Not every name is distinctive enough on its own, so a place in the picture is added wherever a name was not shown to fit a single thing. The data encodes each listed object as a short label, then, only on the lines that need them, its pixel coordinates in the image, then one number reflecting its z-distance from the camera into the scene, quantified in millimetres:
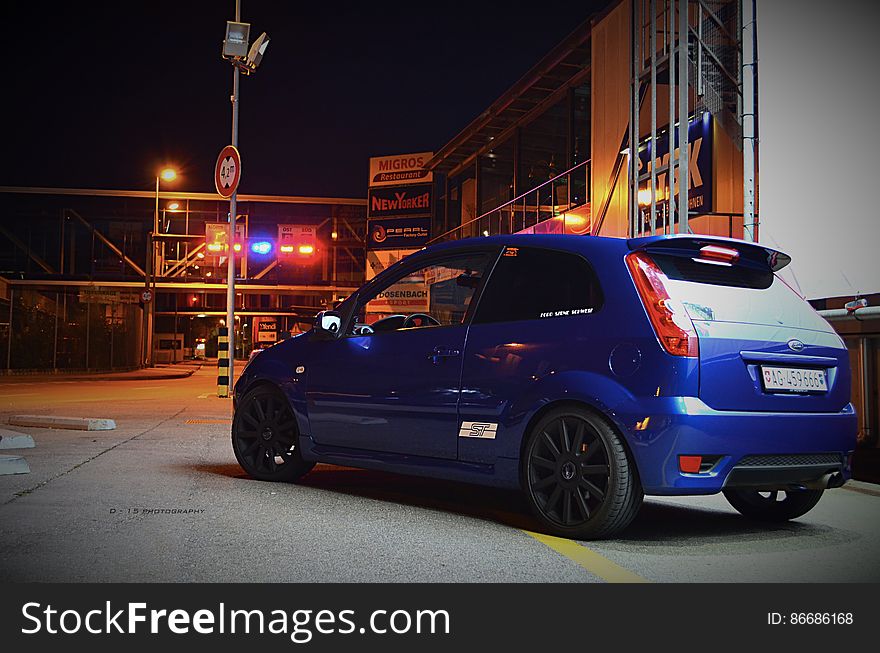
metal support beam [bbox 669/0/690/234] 10883
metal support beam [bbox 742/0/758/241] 11688
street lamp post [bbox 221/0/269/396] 21938
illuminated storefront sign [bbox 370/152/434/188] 39219
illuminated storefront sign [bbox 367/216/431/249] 40156
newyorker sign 39531
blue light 50281
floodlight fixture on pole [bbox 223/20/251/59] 21922
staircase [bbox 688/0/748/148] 12367
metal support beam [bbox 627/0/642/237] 13609
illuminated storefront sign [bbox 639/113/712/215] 13734
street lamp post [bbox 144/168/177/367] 46953
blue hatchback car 4711
